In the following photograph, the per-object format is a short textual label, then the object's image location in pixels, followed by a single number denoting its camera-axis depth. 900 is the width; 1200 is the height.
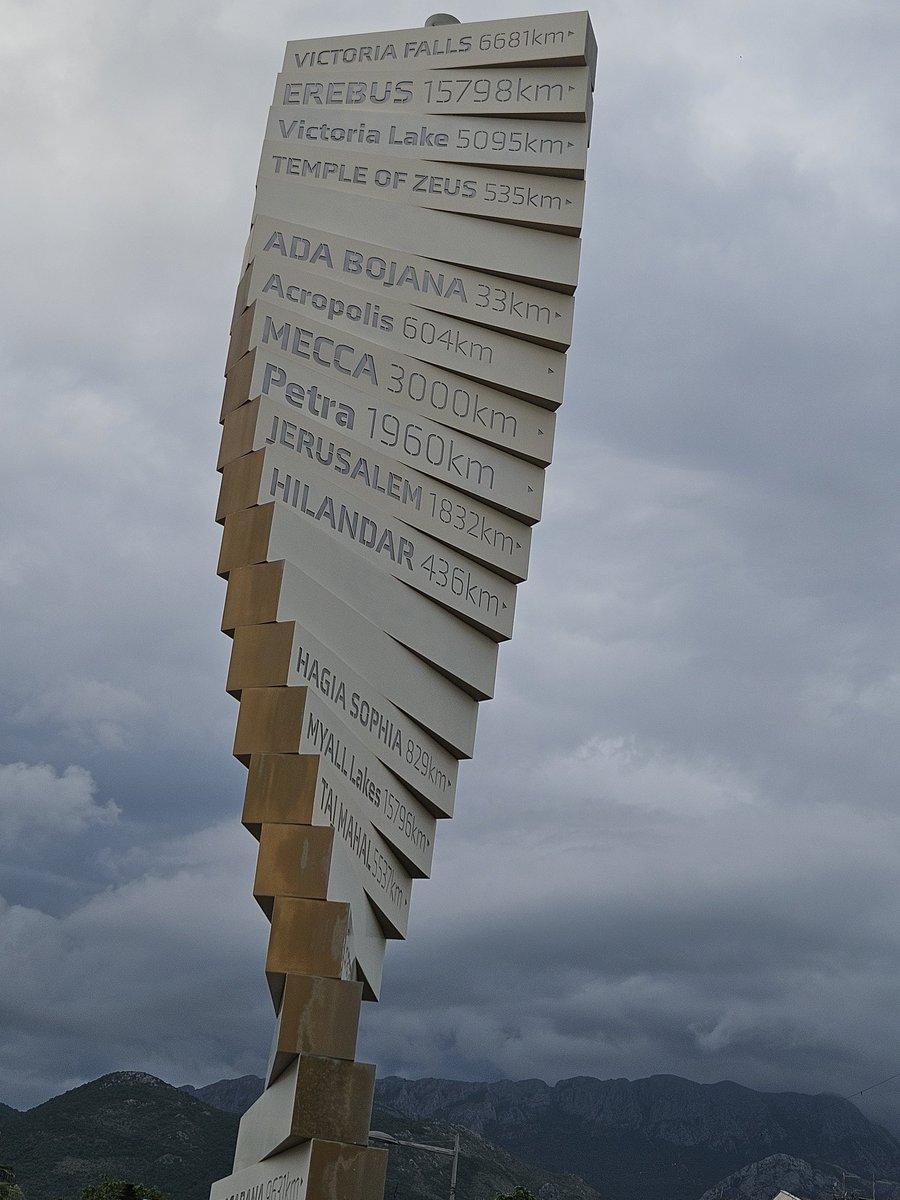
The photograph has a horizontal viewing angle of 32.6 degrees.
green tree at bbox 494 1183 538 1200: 42.34
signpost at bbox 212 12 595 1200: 18.33
